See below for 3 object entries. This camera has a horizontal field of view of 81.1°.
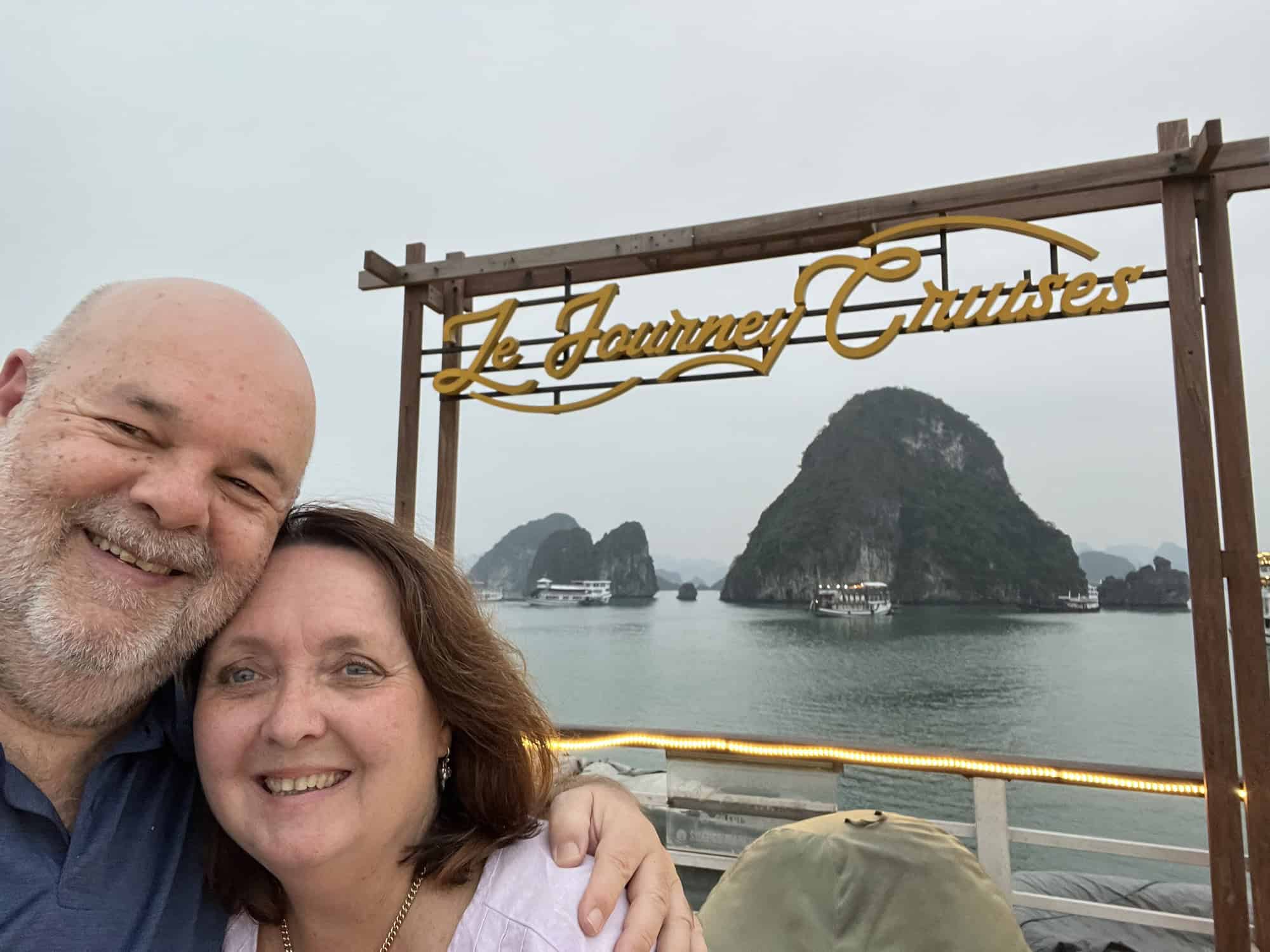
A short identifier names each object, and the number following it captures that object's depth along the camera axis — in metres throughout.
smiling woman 0.94
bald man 0.91
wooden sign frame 2.84
